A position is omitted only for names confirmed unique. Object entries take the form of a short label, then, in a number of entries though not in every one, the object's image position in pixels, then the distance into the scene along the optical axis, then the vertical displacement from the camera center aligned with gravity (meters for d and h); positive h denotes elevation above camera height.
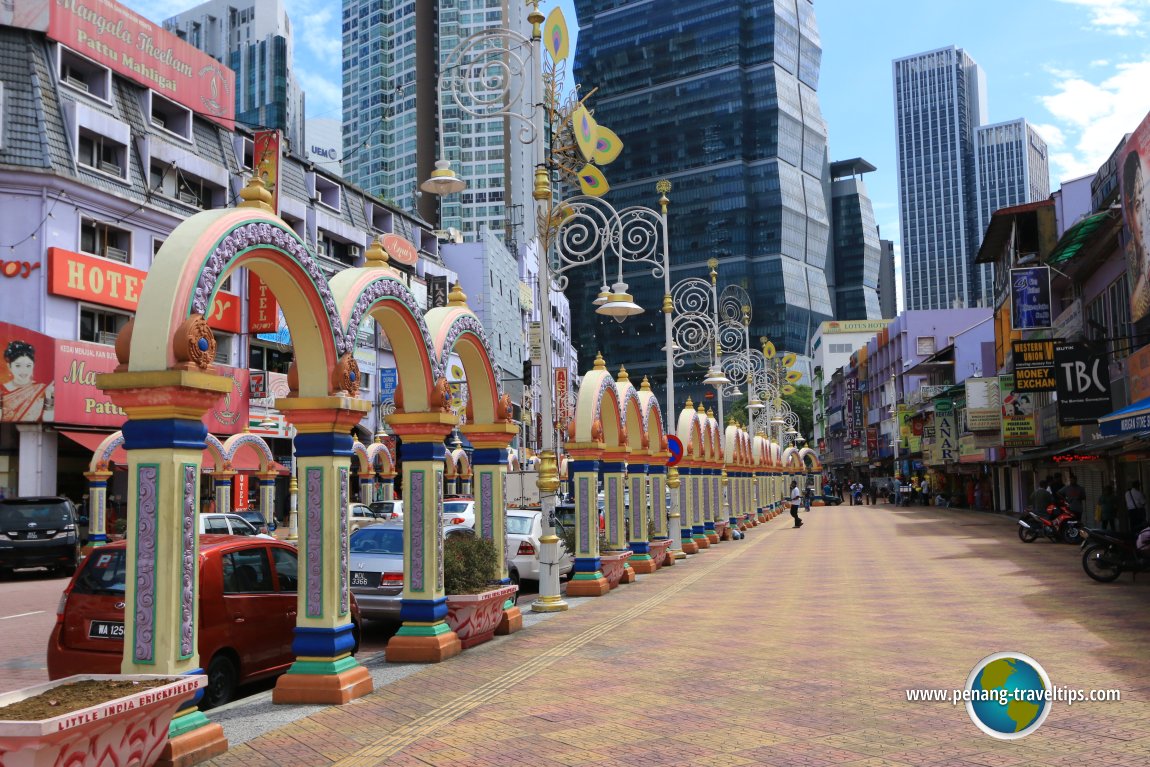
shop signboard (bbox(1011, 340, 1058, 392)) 23.52 +2.20
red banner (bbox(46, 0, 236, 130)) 30.77 +14.00
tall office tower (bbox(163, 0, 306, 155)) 119.69 +50.88
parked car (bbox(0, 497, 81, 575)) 21.86 -0.99
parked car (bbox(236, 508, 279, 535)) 26.56 -1.00
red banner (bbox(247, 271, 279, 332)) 36.31 +6.10
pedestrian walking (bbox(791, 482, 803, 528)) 40.22 -1.40
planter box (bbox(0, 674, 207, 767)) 4.88 -1.26
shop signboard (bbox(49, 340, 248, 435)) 28.38 +2.80
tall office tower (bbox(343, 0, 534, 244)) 118.81 +44.36
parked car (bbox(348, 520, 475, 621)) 12.50 -1.25
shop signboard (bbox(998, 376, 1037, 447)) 33.41 +1.45
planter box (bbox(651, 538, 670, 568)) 22.40 -1.73
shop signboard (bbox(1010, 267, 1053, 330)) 27.25 +4.41
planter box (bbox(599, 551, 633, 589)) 18.03 -1.61
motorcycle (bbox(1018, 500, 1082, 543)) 24.84 -1.53
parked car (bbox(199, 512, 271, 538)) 22.22 -0.92
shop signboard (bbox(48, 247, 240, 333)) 28.61 +5.97
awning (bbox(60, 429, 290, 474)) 26.98 +0.80
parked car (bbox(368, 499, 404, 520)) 29.55 -0.89
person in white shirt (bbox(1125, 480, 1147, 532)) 22.22 -1.01
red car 8.33 -1.12
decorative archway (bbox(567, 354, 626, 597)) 17.17 -0.15
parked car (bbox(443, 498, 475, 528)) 20.19 -0.73
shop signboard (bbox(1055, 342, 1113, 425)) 20.97 +1.62
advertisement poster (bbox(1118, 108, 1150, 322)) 18.72 +4.70
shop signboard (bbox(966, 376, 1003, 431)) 36.62 +2.13
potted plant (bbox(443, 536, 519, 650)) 11.38 -1.30
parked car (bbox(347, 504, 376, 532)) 27.37 -0.99
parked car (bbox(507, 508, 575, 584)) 17.78 -1.31
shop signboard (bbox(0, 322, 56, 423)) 27.08 +2.96
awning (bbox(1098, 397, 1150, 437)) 15.37 +0.63
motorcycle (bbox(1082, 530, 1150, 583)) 15.96 -1.50
